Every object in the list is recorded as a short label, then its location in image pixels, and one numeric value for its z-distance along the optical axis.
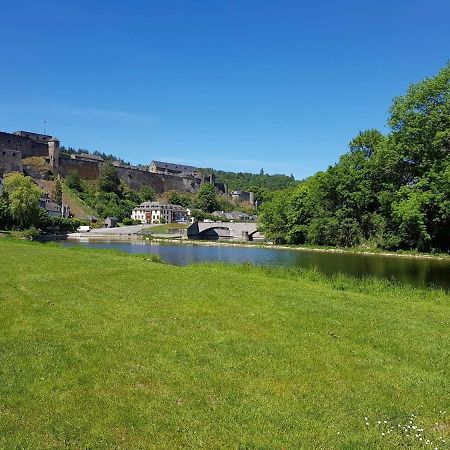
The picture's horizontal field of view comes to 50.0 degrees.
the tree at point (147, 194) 128.38
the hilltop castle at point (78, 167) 99.50
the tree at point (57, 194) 97.49
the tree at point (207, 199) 135.88
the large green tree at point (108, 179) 114.81
